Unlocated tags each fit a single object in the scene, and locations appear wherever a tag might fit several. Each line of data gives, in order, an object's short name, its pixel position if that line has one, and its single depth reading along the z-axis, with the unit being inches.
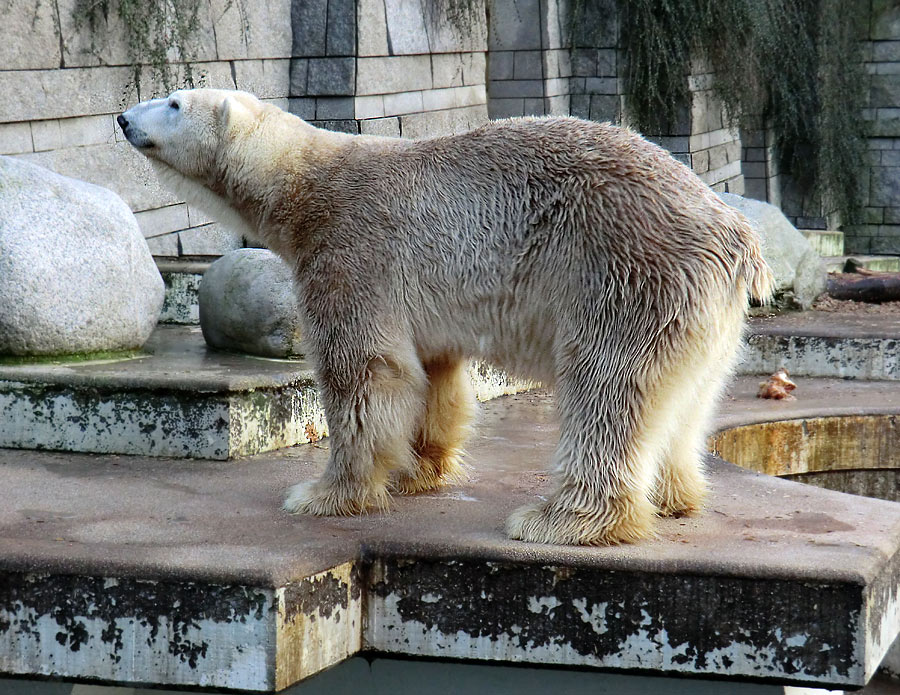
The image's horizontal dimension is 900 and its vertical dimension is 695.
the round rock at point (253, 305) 376.5
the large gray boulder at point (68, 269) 355.6
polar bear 240.8
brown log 633.6
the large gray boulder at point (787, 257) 598.9
